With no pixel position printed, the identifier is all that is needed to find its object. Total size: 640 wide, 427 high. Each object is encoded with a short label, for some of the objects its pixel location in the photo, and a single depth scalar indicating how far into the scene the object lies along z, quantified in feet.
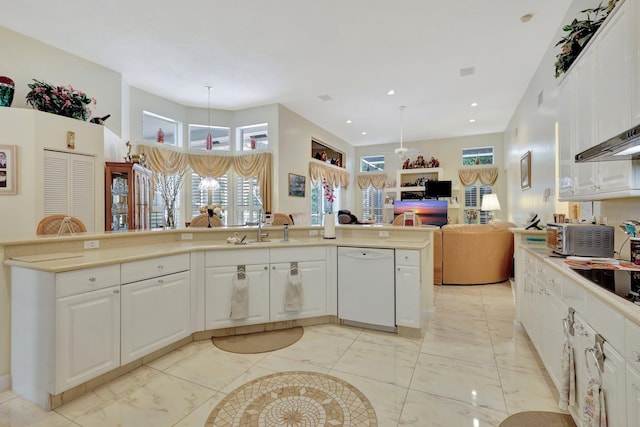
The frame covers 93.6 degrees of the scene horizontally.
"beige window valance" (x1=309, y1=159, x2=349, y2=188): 25.36
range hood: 4.35
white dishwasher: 10.02
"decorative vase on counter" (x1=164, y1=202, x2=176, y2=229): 12.53
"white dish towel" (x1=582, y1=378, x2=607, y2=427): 4.20
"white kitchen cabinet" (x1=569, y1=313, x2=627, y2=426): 3.82
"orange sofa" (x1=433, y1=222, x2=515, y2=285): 16.33
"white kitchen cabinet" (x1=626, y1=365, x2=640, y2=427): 3.45
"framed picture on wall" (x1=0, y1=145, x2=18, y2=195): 11.78
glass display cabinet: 14.58
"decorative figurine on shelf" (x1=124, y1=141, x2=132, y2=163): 15.51
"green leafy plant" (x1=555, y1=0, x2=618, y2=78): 6.89
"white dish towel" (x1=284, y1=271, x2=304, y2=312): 10.24
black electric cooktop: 4.19
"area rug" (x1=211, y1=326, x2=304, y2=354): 9.12
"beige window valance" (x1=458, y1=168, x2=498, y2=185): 28.58
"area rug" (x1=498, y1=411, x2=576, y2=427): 5.84
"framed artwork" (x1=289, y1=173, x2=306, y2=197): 22.66
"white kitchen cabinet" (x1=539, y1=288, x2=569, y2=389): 6.05
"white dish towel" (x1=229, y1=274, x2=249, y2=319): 9.72
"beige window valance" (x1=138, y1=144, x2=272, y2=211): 19.88
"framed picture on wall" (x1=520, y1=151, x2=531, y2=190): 16.81
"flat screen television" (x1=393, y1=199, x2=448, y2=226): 27.66
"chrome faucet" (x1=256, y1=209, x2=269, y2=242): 11.21
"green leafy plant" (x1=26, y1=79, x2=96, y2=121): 12.46
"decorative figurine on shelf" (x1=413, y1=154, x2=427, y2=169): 30.48
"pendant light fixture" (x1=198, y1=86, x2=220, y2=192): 18.61
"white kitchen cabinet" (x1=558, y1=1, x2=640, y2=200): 5.14
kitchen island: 6.39
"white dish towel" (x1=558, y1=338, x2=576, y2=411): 5.30
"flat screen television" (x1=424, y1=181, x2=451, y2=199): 28.14
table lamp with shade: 24.77
